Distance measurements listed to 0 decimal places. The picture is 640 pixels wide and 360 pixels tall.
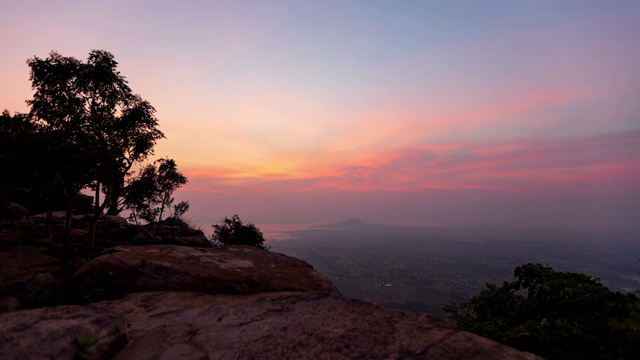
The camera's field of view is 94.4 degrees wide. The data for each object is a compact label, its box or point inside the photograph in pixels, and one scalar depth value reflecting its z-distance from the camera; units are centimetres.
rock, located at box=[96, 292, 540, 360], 446
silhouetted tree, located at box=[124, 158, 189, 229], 2870
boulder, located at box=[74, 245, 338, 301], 954
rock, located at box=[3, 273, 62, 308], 879
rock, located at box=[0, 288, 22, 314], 697
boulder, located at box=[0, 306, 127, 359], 447
